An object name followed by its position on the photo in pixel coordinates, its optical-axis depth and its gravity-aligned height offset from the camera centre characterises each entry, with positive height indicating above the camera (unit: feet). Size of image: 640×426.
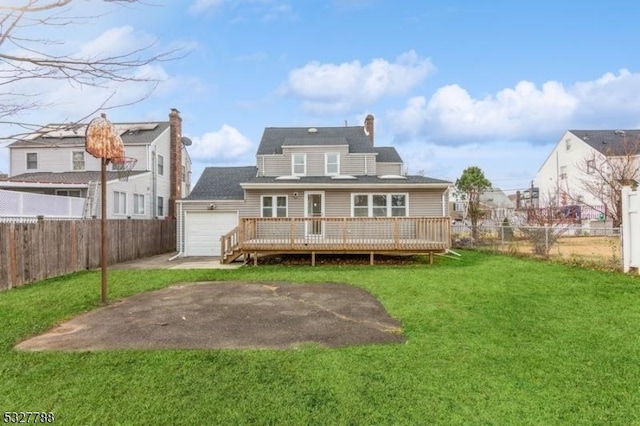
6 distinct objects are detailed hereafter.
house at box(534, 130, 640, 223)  68.98 +13.29
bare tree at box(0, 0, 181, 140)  8.87 +4.40
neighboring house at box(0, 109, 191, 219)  53.89 +8.43
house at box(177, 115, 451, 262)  40.57 +2.28
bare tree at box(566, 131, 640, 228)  51.90 +6.83
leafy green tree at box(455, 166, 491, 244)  75.85 +7.85
